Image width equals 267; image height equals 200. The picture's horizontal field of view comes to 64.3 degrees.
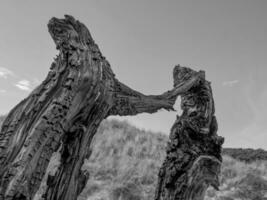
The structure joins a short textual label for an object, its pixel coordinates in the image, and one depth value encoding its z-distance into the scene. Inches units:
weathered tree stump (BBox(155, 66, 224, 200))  59.7
